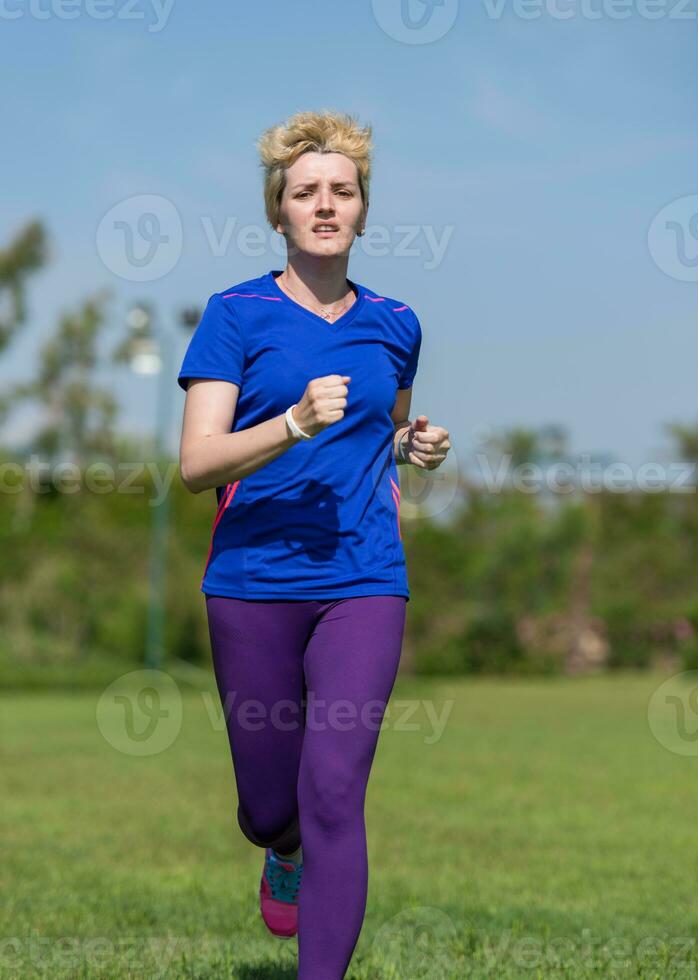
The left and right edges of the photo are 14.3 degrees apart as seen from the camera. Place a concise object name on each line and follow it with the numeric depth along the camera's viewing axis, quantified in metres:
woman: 7.40
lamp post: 57.12
